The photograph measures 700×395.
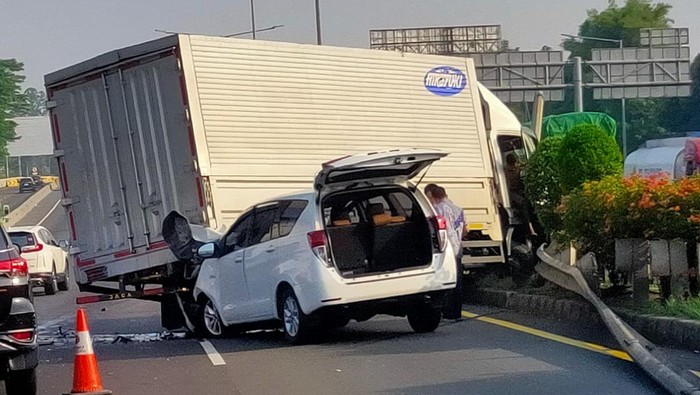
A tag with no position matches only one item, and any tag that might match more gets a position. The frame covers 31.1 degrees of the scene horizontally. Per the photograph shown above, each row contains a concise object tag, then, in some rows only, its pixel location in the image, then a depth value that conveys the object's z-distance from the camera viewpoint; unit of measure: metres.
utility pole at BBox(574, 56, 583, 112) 33.56
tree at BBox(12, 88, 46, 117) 134.12
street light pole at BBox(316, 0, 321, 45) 36.87
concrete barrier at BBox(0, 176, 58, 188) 112.24
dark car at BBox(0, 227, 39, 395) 9.14
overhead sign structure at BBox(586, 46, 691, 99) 38.75
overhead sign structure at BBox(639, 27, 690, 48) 46.75
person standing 14.03
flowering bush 12.38
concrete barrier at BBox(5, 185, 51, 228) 70.75
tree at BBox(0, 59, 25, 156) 106.22
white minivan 12.45
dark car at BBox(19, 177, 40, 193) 97.88
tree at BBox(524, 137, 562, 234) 16.77
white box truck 14.60
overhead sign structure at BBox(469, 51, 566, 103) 37.34
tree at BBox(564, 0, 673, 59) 98.69
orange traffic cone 9.40
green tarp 21.95
